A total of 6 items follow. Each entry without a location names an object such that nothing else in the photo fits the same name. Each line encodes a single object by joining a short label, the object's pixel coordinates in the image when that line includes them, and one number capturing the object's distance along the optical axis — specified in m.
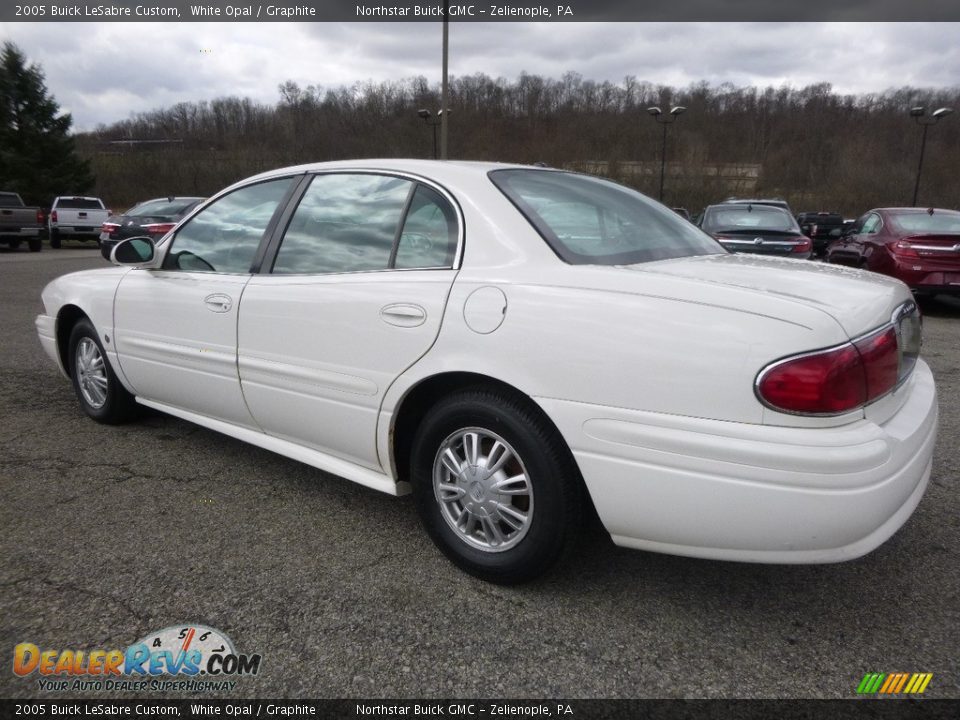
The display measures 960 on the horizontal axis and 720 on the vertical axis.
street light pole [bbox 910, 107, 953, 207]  23.36
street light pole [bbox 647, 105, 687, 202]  28.45
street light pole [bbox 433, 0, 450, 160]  14.07
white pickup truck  22.03
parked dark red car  8.31
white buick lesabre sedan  1.86
